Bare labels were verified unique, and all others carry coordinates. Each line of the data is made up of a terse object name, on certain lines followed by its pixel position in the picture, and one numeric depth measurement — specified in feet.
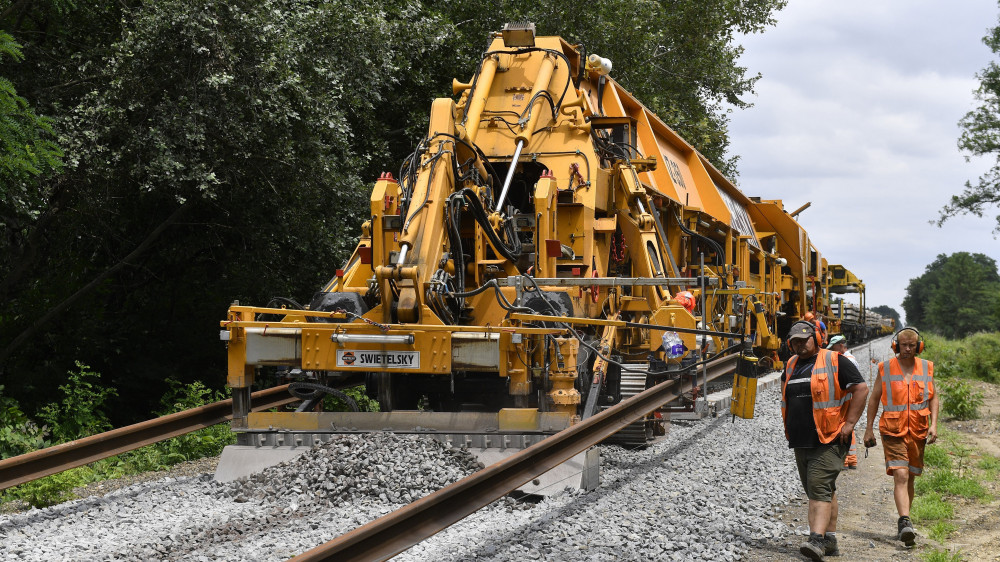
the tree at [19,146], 32.14
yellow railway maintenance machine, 25.23
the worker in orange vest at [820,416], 20.86
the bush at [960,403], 50.88
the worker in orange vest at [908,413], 23.77
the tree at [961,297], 382.63
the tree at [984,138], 106.52
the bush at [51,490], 23.21
